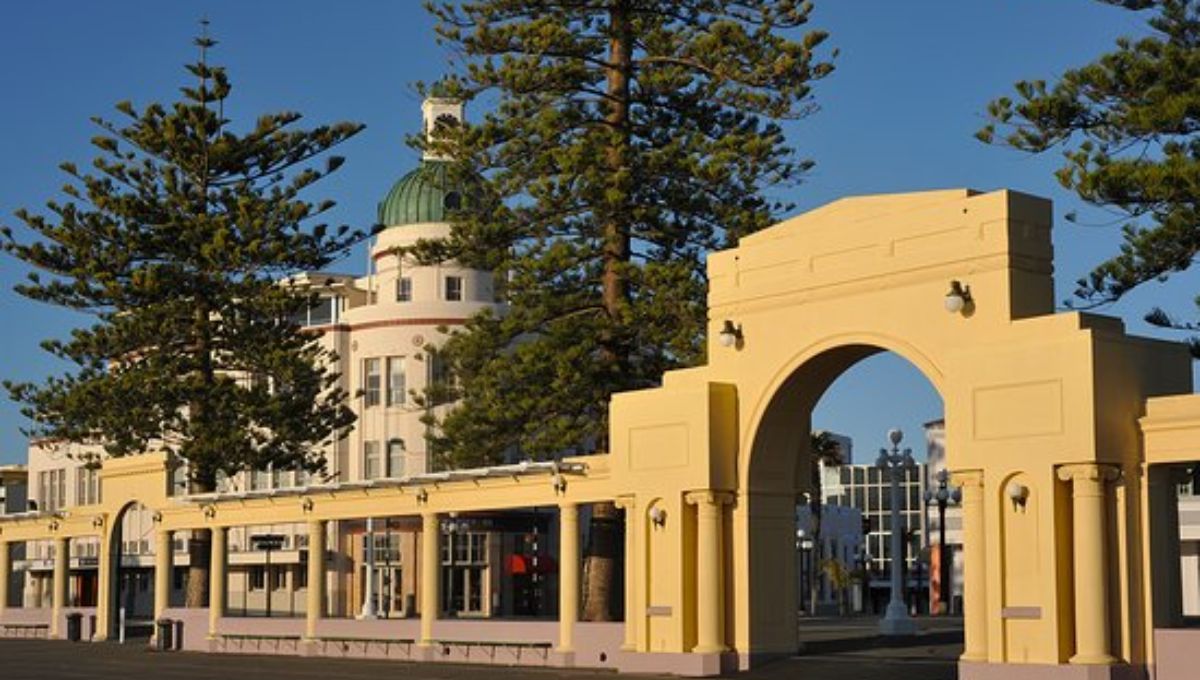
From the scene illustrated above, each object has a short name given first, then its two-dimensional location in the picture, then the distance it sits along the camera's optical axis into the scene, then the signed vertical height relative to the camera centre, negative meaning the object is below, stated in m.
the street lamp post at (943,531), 53.59 +0.18
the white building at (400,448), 65.56 +3.43
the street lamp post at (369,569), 58.88 -1.03
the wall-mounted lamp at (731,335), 27.31 +3.07
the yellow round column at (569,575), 30.56 -0.62
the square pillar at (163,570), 43.56 -0.74
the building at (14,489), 93.38 +2.70
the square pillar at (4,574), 52.34 -0.97
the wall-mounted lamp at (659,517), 28.27 +0.33
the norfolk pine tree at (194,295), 47.81 +6.59
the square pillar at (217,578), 41.00 -0.86
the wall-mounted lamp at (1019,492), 22.27 +0.55
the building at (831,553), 85.75 -0.89
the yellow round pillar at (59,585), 49.31 -1.21
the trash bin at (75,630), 48.03 -2.38
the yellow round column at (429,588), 33.88 -0.93
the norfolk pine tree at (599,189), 36.34 +7.15
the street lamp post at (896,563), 36.25 -0.58
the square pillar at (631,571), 28.94 -0.53
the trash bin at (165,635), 41.88 -2.20
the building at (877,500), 125.75 +2.76
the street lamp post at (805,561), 88.00 -1.29
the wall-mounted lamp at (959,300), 23.48 +3.09
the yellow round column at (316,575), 37.50 -0.74
